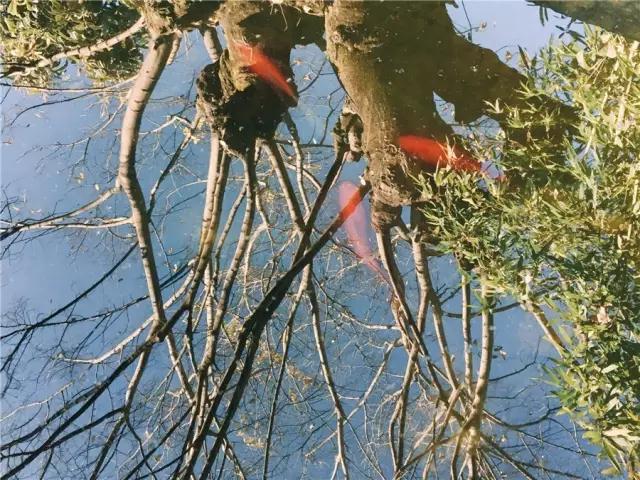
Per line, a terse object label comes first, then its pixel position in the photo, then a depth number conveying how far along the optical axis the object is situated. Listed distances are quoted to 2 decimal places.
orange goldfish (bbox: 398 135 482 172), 2.46
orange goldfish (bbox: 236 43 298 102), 2.89
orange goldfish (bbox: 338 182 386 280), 3.96
